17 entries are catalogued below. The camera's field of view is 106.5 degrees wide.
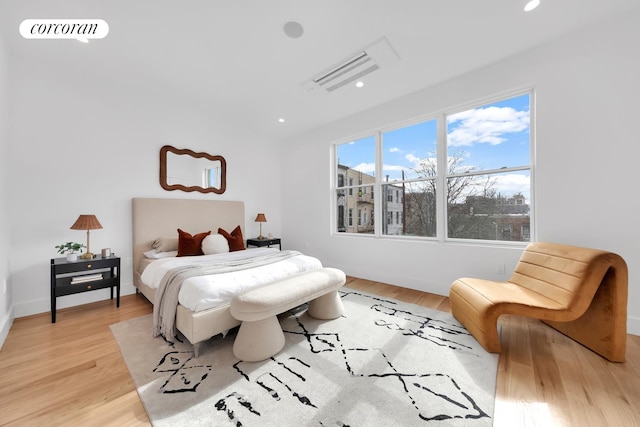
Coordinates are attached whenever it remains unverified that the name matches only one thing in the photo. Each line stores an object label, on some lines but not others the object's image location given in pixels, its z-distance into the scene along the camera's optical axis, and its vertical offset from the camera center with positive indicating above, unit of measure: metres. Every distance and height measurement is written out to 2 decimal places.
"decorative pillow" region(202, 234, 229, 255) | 3.29 -0.42
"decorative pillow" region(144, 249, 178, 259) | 3.16 -0.53
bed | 1.85 -0.19
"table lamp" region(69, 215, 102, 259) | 2.62 -0.10
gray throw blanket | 2.04 -0.67
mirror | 3.62 +0.72
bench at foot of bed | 1.77 -0.73
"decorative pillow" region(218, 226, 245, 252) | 3.64 -0.40
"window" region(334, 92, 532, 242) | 2.82 +0.56
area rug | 1.34 -1.11
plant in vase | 2.62 -0.40
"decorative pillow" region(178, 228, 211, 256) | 3.20 -0.41
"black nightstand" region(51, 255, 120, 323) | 2.47 -0.71
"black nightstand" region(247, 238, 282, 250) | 4.49 -0.52
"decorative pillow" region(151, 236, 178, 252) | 3.27 -0.40
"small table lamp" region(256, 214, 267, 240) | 4.57 -0.06
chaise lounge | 1.74 -0.68
